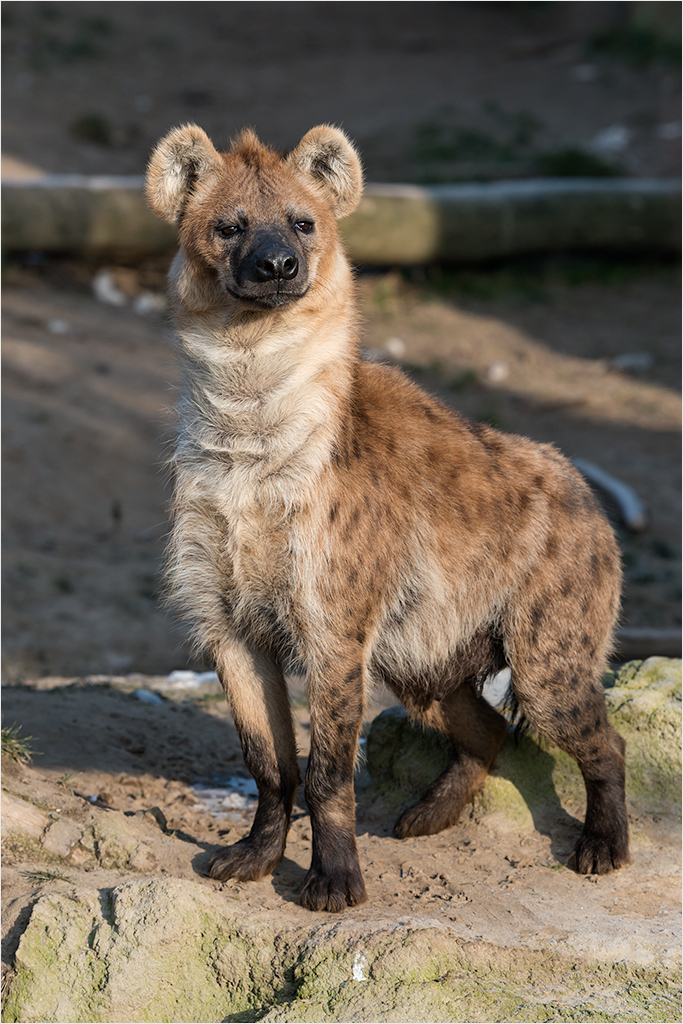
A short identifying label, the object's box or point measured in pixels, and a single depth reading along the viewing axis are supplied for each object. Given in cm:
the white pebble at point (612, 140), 2616
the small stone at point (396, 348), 1967
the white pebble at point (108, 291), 2031
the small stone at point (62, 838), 647
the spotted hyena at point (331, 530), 632
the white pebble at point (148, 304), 2039
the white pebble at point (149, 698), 948
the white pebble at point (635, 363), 1931
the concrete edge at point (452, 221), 1956
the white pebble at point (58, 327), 1842
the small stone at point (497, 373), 1911
